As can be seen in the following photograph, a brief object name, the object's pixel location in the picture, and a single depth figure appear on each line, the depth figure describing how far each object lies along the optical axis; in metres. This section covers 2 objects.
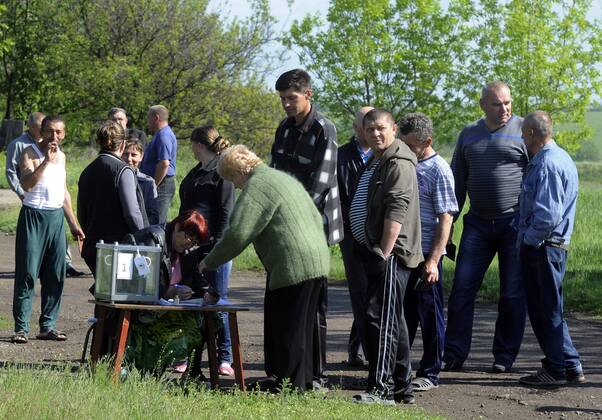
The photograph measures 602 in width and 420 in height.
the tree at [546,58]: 39.97
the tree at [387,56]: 41.59
